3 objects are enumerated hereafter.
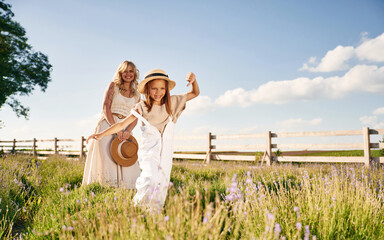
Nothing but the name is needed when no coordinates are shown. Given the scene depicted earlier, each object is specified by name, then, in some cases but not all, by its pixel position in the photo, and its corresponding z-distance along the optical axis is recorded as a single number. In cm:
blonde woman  468
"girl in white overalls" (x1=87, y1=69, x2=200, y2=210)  287
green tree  2023
